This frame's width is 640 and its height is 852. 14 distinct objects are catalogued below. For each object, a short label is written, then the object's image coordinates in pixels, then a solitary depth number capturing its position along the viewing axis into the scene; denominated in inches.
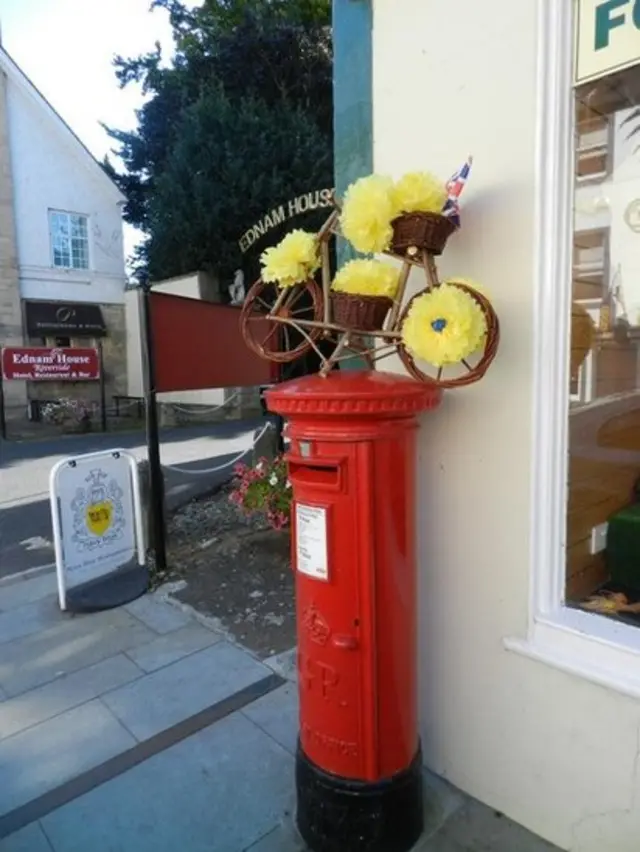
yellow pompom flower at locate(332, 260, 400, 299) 76.2
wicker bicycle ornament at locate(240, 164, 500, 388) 65.5
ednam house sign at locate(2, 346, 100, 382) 514.6
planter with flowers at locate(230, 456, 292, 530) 177.8
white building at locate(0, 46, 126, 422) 584.7
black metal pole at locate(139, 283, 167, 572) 159.0
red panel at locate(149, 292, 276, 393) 163.3
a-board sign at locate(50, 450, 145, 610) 150.4
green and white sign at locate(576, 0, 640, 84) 64.1
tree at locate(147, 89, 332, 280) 486.3
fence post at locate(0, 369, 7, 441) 493.4
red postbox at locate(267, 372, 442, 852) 67.3
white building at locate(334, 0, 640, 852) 67.4
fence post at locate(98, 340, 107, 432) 550.6
